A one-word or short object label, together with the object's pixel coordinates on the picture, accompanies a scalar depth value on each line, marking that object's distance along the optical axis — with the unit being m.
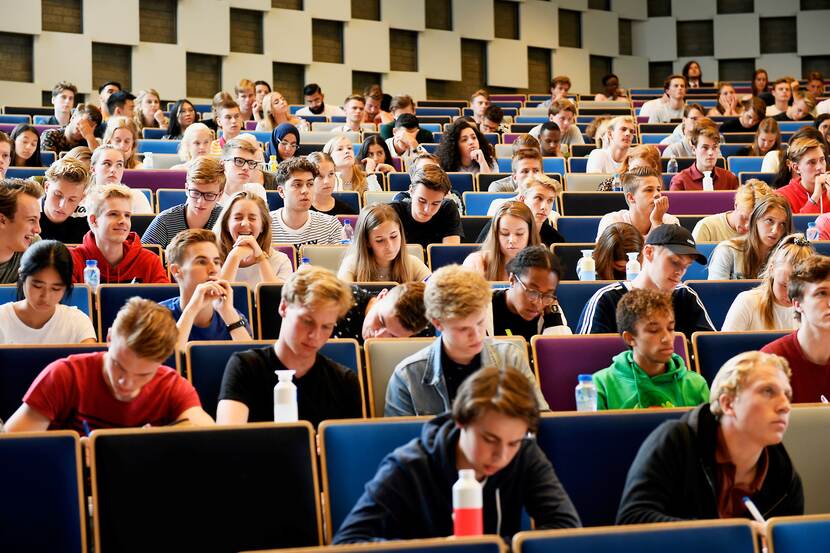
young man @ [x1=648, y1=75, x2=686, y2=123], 12.17
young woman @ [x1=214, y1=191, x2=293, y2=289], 4.66
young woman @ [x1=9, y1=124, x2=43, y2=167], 7.21
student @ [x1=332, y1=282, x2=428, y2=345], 3.54
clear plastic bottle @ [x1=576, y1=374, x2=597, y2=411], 3.47
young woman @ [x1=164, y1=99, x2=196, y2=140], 9.11
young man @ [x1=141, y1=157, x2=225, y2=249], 5.25
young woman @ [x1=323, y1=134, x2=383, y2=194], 7.08
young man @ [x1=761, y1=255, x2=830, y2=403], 3.52
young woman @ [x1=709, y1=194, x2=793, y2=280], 4.95
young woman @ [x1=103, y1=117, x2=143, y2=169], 7.11
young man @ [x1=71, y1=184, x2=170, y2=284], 4.56
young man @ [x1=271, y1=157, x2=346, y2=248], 5.54
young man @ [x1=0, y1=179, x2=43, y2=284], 4.36
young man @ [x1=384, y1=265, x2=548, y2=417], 3.03
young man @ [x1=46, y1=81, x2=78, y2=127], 9.44
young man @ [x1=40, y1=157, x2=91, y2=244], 5.11
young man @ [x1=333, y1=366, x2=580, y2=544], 2.34
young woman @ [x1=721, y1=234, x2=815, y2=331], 4.16
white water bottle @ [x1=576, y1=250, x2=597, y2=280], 4.91
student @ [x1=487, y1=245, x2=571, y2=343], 3.84
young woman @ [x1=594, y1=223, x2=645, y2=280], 4.96
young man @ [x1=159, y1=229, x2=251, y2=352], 3.85
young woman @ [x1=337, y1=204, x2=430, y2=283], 4.58
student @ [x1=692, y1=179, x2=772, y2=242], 5.67
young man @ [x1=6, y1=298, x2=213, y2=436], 2.82
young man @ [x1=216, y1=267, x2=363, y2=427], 3.12
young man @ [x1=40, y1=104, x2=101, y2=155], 7.90
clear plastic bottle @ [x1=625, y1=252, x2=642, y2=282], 4.72
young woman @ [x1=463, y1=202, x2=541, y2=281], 4.80
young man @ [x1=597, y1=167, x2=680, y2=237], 5.71
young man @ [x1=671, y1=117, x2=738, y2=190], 7.41
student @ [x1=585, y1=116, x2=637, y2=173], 8.00
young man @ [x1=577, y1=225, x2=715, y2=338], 4.12
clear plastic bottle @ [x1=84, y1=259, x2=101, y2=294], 4.43
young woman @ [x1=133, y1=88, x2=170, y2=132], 9.70
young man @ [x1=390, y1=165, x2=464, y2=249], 5.71
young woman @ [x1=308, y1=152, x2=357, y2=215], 6.17
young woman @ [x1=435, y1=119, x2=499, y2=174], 7.67
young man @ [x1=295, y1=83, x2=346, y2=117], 11.66
